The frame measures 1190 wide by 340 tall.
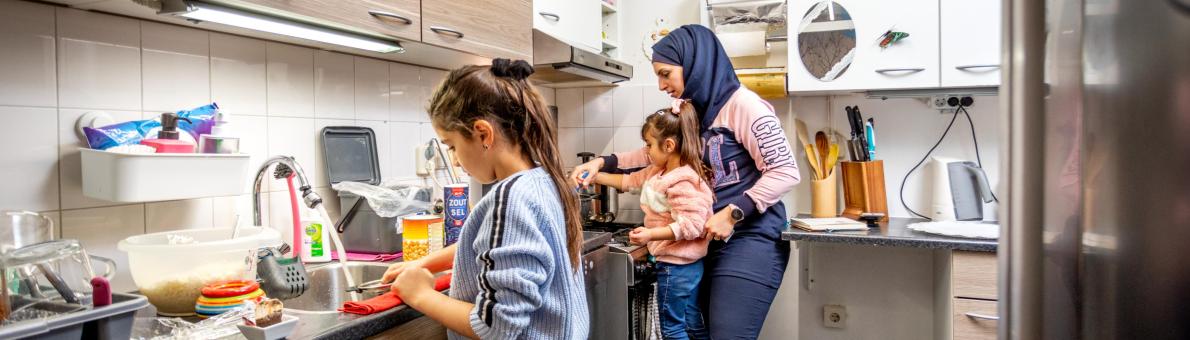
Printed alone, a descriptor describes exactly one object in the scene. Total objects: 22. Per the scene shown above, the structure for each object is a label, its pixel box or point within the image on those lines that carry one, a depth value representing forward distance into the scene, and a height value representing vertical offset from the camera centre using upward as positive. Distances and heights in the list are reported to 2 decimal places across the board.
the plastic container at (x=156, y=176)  1.07 -0.02
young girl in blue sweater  0.95 -0.10
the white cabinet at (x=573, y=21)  2.04 +0.47
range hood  2.03 +0.32
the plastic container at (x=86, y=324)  0.66 -0.16
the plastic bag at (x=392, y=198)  1.62 -0.08
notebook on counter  2.04 -0.20
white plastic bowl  1.06 -0.17
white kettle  2.23 -0.11
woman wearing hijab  1.84 -0.05
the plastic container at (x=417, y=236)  1.48 -0.16
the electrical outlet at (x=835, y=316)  2.57 -0.60
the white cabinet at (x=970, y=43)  2.02 +0.35
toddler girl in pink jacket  1.86 -0.15
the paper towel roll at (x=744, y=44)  2.48 +0.44
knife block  2.30 -0.09
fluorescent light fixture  1.14 +0.27
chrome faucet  1.34 -0.03
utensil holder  2.36 -0.13
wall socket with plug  2.30 +0.20
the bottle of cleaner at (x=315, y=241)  1.56 -0.18
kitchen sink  1.18 -0.25
